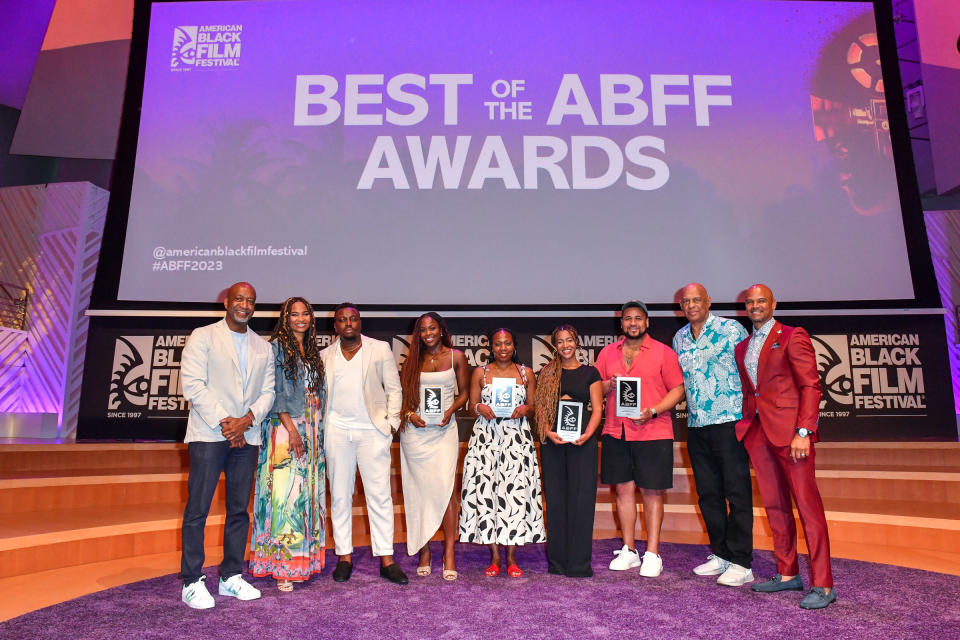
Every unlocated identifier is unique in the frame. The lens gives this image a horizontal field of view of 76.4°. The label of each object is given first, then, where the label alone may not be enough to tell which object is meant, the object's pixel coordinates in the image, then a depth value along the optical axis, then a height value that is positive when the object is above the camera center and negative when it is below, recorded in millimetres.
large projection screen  5406 +2392
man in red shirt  3428 -91
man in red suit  2805 -58
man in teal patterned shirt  3197 -105
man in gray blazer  2865 -39
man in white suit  3361 -67
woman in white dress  3432 -101
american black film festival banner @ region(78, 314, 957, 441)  5402 +454
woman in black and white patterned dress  3414 -305
